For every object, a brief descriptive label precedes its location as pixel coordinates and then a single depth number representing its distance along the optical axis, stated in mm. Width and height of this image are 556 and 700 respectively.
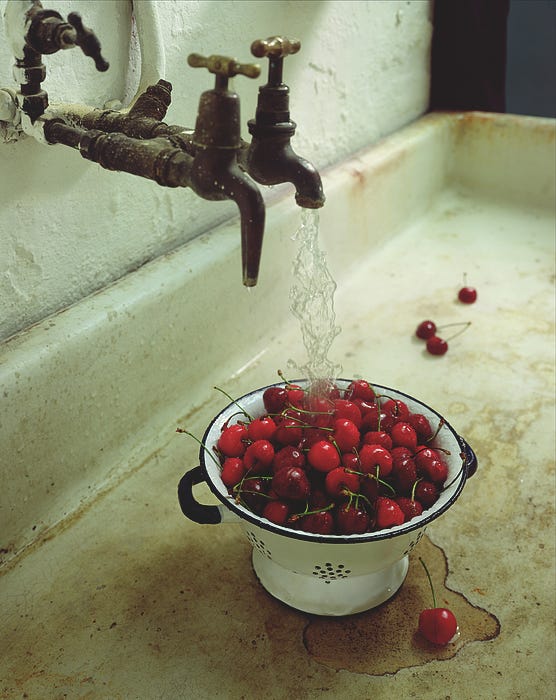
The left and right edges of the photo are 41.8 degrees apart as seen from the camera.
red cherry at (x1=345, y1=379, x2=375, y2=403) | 839
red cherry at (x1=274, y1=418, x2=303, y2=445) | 787
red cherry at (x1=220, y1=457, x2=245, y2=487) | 744
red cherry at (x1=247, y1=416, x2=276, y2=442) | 786
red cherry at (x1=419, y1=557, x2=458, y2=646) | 746
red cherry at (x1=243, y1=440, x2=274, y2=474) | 751
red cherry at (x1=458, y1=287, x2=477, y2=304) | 1338
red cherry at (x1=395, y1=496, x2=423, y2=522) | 712
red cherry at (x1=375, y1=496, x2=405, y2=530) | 695
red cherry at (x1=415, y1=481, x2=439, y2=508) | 737
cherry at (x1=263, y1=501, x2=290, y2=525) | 712
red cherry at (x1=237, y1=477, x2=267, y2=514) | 736
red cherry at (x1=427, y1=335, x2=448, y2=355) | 1199
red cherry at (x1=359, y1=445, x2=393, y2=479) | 747
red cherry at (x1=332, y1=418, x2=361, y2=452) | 775
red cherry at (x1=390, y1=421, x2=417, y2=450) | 776
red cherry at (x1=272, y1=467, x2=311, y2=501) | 721
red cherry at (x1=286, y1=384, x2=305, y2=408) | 834
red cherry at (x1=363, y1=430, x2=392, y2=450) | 774
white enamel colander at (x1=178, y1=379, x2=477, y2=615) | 681
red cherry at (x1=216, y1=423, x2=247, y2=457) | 775
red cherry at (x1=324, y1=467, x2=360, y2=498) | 730
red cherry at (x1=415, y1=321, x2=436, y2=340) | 1242
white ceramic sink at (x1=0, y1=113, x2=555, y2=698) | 771
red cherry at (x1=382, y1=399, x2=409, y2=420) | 817
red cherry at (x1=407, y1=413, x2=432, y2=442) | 799
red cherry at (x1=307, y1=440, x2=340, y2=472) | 751
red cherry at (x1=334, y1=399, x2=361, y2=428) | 803
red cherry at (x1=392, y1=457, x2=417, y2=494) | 743
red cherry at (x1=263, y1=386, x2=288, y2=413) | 833
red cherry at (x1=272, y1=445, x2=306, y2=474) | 752
